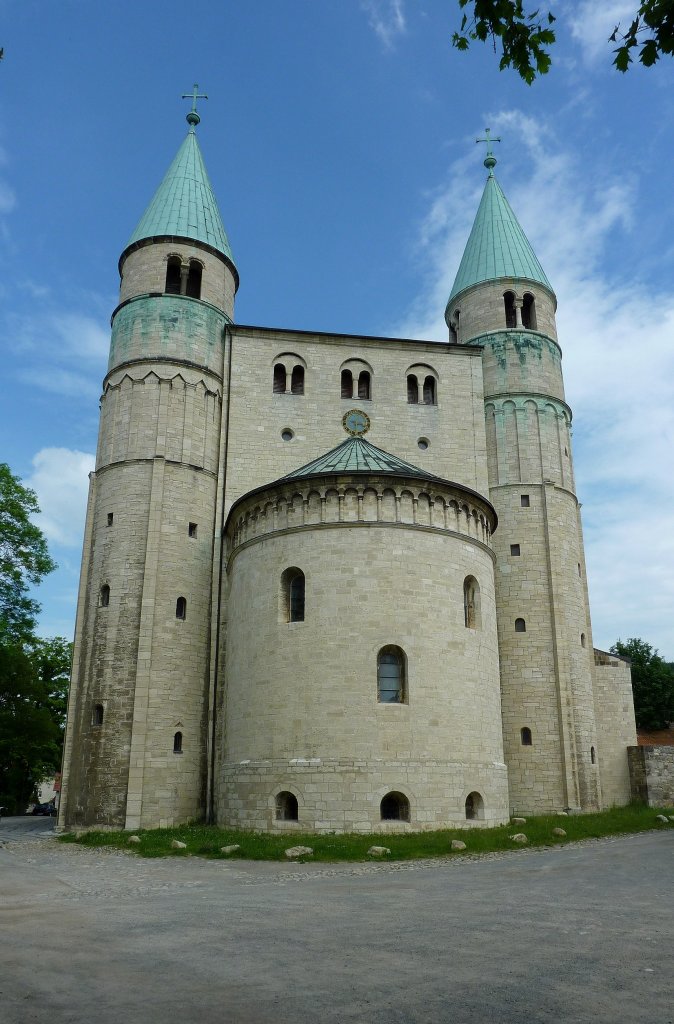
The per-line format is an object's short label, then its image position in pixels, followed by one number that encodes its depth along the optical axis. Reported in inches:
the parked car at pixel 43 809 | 2220.7
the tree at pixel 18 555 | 1162.6
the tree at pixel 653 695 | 2283.5
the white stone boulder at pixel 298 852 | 701.3
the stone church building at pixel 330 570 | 876.6
